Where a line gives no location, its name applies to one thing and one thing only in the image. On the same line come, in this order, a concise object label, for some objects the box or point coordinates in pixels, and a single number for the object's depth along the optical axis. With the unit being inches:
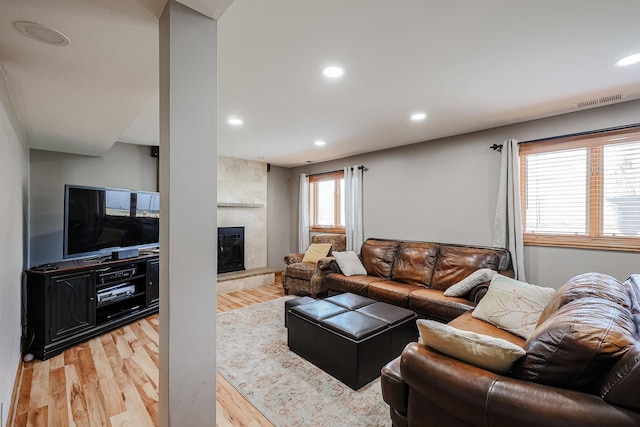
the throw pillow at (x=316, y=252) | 202.1
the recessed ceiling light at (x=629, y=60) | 75.3
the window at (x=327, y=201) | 220.2
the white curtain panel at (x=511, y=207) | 129.0
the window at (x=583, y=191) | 106.3
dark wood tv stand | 107.7
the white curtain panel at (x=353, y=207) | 198.4
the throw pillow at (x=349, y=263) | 165.6
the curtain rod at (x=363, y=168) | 197.5
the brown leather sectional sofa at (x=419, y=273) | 120.3
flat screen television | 120.6
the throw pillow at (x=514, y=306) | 86.4
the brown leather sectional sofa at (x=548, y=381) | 38.1
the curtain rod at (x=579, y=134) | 105.1
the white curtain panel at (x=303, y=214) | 238.4
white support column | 45.2
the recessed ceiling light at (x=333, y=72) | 80.6
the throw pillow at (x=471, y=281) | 116.7
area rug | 75.8
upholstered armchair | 171.6
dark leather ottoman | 88.4
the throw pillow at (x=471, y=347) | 49.1
